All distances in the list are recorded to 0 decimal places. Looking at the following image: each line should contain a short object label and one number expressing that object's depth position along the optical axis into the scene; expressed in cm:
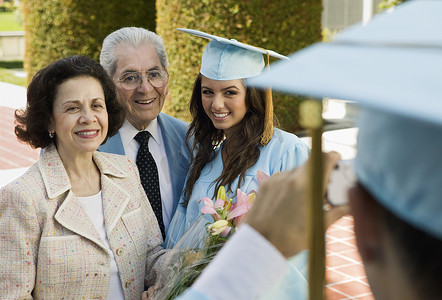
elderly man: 308
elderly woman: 221
